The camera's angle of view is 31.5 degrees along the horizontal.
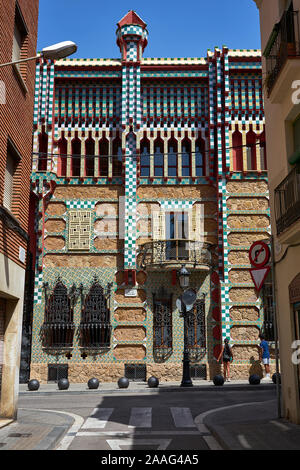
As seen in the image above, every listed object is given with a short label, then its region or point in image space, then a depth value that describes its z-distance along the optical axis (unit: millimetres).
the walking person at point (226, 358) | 22116
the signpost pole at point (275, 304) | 11039
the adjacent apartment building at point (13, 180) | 10797
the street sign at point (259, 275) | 10747
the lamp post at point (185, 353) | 19656
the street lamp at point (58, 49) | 9172
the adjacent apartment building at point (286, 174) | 10062
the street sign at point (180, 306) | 20141
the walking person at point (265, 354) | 22344
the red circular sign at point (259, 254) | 11203
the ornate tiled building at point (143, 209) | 23891
